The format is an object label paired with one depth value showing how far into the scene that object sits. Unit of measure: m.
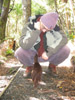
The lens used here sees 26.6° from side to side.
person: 2.47
